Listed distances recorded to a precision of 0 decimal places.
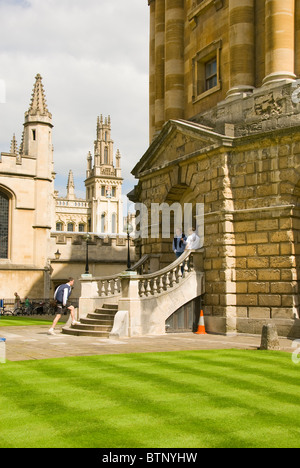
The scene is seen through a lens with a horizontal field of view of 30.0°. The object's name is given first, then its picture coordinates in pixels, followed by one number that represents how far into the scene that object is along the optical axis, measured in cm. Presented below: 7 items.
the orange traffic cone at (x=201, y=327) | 1846
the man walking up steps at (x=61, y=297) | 1744
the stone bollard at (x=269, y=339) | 1329
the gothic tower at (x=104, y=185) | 11719
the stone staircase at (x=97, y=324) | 1717
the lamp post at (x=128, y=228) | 1898
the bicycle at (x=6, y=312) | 3736
